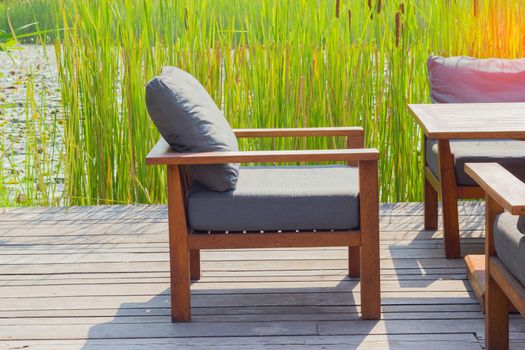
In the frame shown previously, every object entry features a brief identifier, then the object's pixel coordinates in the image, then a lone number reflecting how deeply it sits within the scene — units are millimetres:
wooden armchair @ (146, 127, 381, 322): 4018
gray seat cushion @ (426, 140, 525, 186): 5028
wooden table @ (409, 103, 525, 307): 4570
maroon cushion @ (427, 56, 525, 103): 5927
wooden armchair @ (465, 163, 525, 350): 3172
